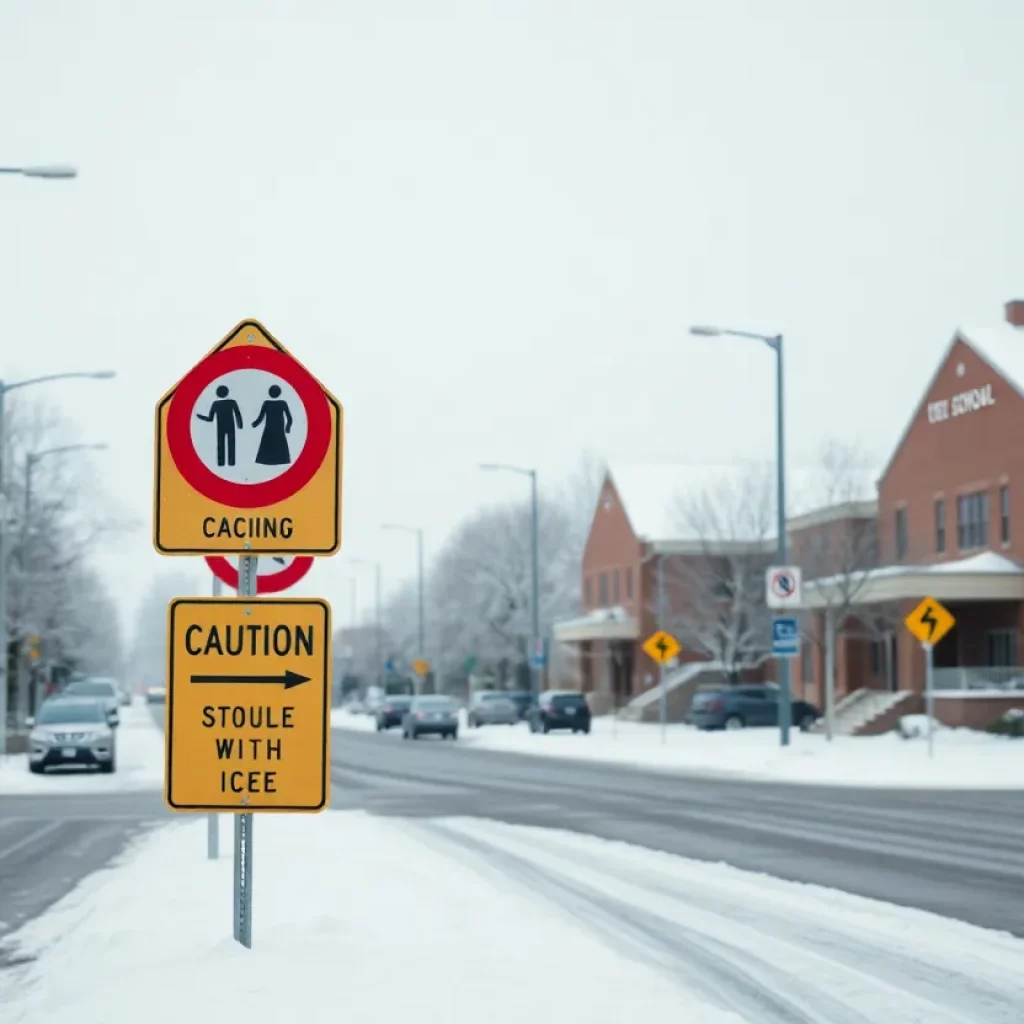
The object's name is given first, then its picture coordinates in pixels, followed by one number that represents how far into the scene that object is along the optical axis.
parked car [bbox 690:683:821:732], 56.84
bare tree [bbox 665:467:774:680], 64.44
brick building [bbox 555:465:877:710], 63.44
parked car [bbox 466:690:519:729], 68.31
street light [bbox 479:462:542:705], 56.97
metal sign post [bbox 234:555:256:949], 7.85
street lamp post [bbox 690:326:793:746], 36.50
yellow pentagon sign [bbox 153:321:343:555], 7.66
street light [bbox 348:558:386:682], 103.50
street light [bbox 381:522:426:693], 80.51
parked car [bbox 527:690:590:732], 60.09
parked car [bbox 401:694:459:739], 60.16
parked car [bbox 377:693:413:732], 70.06
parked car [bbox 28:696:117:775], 33.97
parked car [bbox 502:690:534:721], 70.50
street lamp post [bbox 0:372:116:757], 36.97
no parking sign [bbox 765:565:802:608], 36.00
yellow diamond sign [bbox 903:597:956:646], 34.25
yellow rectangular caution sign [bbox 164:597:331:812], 7.55
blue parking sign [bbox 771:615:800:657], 35.97
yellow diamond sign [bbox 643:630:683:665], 44.72
